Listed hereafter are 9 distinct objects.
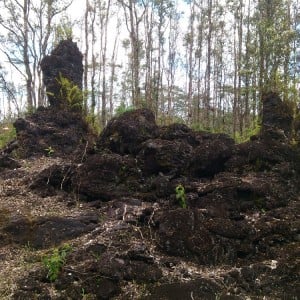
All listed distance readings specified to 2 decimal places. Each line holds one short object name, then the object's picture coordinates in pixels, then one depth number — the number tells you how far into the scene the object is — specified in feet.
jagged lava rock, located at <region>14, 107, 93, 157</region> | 36.65
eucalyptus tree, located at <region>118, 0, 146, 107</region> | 65.41
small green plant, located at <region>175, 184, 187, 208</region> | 24.66
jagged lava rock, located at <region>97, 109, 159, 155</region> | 30.76
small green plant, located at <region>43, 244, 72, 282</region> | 19.25
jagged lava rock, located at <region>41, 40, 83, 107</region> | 41.01
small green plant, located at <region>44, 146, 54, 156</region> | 36.59
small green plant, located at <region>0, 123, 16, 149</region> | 46.17
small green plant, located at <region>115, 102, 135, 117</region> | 39.50
